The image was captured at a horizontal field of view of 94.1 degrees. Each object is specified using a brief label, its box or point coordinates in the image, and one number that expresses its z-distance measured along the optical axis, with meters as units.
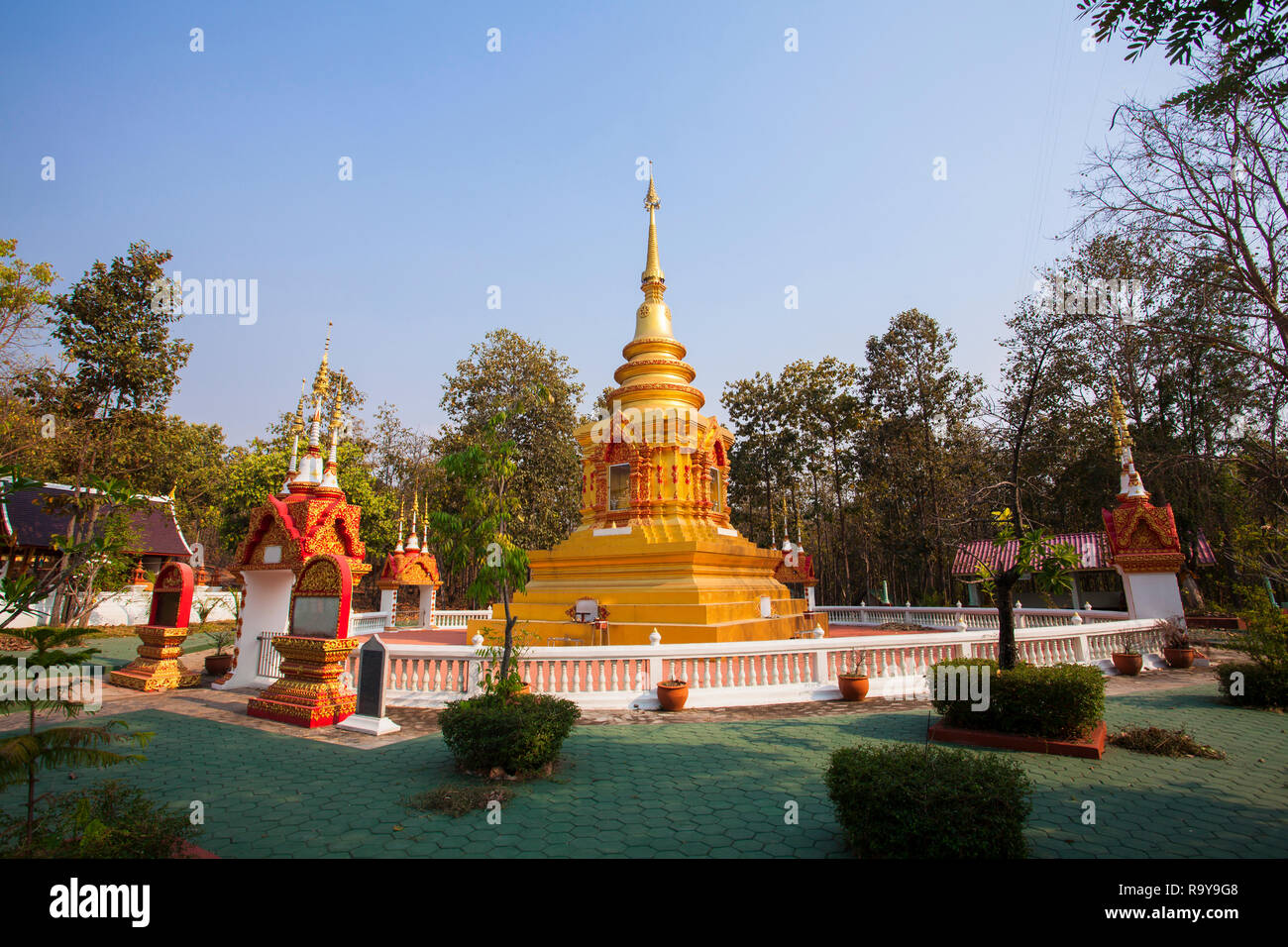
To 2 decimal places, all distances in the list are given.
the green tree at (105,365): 18.27
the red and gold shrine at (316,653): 9.33
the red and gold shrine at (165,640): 12.33
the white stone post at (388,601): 22.98
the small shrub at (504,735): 6.21
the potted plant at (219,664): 13.66
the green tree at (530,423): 32.38
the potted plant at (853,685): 10.34
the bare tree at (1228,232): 13.09
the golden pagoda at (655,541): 15.00
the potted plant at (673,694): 9.92
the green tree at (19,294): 17.72
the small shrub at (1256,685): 9.16
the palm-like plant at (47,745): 3.46
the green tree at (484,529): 7.15
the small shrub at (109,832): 3.59
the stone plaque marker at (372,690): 8.80
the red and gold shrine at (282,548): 12.44
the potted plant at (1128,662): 12.40
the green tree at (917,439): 30.86
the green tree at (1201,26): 5.04
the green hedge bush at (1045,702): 7.05
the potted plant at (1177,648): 13.07
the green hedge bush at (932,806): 3.82
